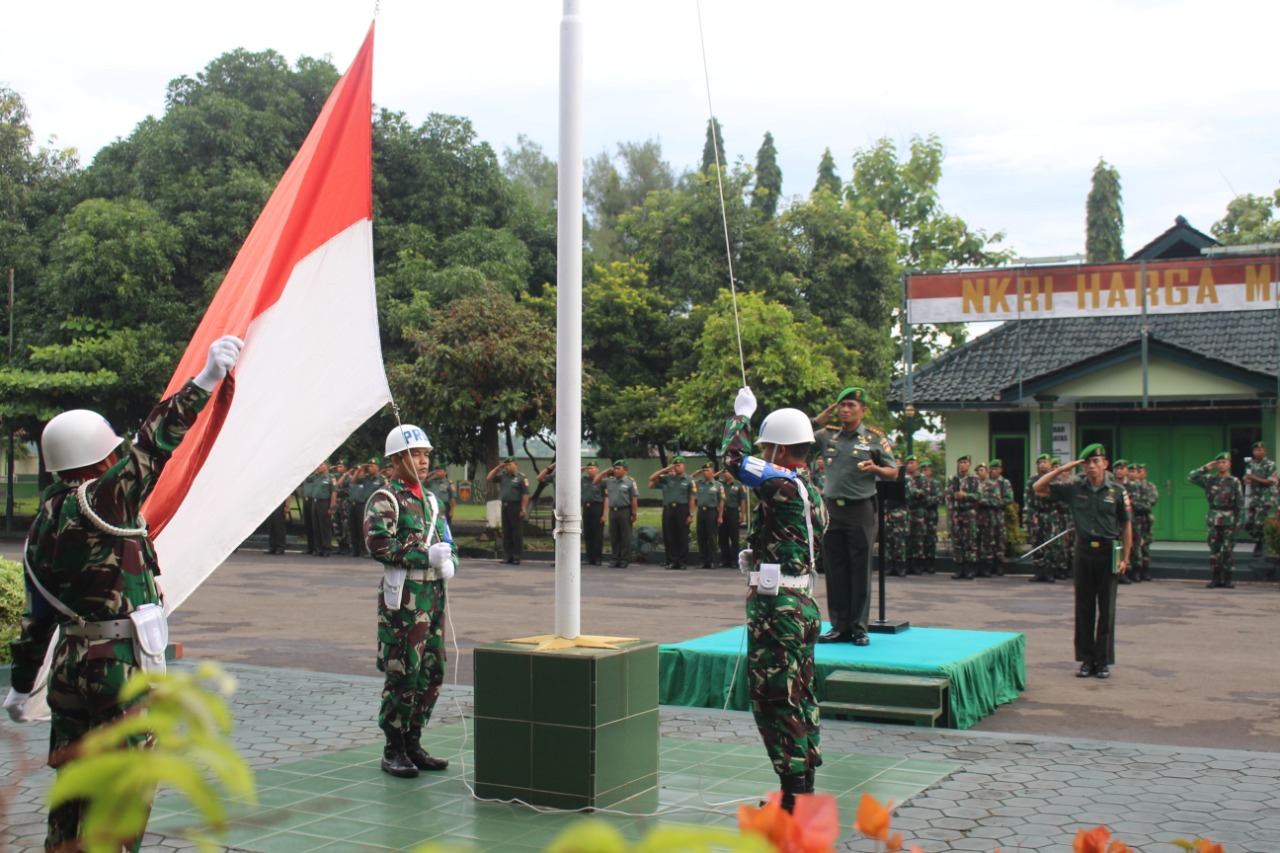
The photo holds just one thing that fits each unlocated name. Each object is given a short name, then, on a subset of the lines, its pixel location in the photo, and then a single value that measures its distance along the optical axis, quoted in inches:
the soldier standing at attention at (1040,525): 819.4
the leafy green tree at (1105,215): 1996.8
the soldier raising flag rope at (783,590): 252.7
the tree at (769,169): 2010.3
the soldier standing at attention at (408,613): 279.6
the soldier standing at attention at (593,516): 969.5
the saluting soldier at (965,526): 845.8
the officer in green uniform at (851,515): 398.9
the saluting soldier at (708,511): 945.5
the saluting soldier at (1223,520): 770.1
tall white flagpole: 255.6
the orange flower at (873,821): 64.7
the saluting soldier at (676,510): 938.1
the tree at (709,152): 1969.7
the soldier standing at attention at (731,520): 927.7
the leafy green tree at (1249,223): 1428.4
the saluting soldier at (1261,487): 818.8
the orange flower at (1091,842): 71.9
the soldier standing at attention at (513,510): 964.6
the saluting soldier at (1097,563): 426.6
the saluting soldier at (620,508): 941.8
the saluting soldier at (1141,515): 819.4
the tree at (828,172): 1887.3
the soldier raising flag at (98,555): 178.5
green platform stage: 356.8
